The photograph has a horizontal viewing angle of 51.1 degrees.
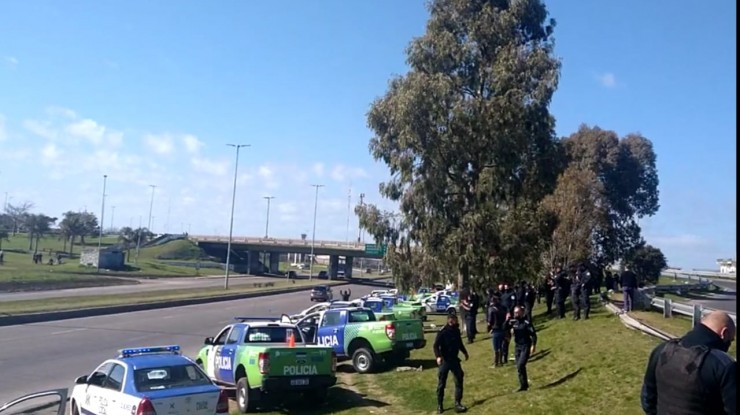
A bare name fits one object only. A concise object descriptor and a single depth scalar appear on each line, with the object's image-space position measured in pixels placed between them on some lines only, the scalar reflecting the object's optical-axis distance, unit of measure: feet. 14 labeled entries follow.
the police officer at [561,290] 78.97
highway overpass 331.77
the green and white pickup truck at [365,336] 64.28
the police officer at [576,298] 72.54
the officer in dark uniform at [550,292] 88.48
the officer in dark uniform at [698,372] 17.13
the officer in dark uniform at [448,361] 43.39
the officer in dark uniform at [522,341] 46.42
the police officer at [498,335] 57.82
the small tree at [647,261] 169.17
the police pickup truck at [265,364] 46.47
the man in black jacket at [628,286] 70.18
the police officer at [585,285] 69.44
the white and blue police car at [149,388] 34.88
